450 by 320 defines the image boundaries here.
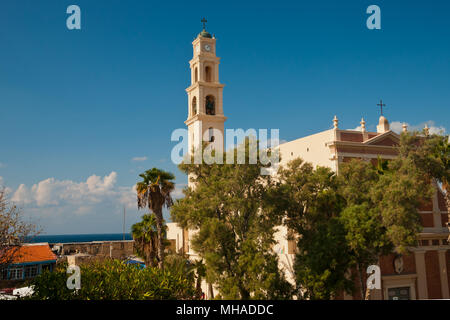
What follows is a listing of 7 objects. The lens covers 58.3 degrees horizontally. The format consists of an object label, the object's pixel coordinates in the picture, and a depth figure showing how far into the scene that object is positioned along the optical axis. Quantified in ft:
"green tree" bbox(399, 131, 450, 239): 67.77
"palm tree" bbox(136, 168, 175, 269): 84.69
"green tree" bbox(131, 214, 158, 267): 91.91
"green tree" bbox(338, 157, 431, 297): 63.00
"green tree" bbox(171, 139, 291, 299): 60.44
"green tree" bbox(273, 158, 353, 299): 64.23
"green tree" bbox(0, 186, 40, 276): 56.49
